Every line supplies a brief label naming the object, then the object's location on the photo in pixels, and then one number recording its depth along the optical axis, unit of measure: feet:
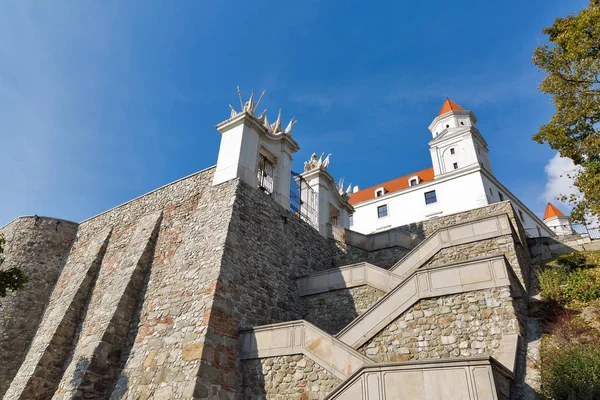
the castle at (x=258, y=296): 27.89
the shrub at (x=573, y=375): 20.33
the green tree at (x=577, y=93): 34.73
